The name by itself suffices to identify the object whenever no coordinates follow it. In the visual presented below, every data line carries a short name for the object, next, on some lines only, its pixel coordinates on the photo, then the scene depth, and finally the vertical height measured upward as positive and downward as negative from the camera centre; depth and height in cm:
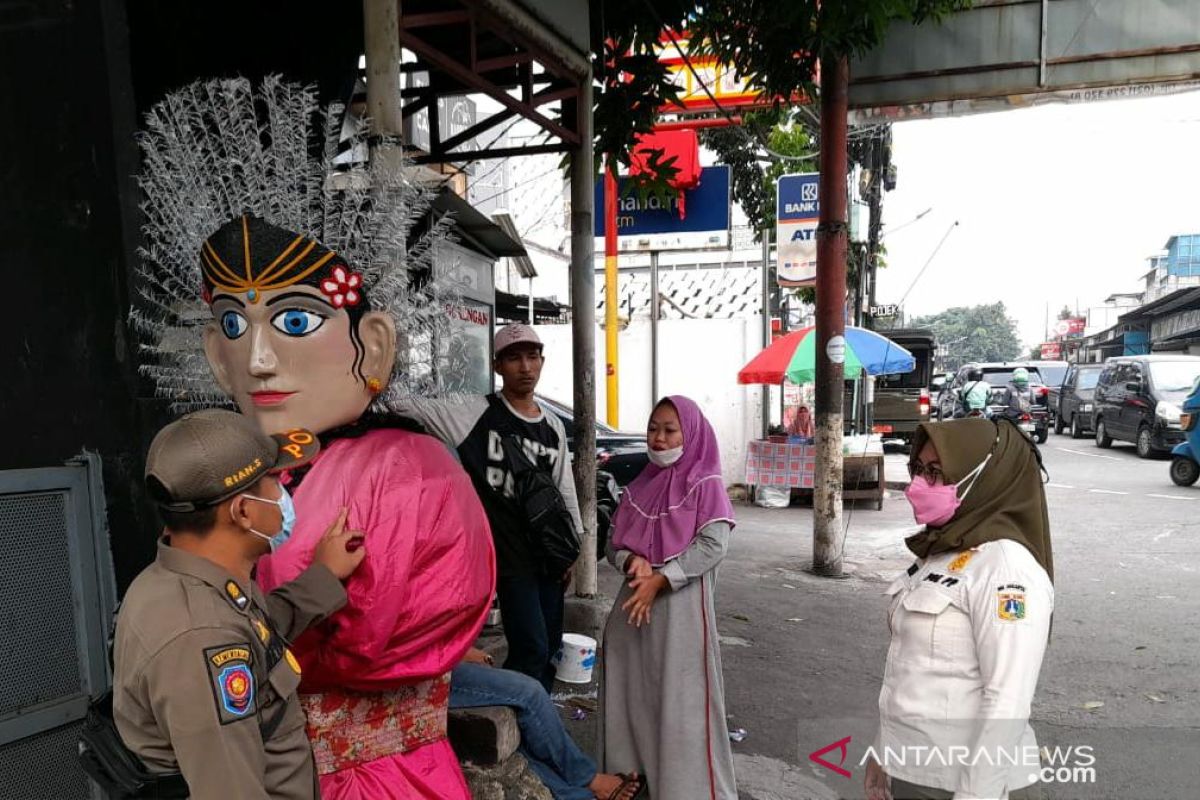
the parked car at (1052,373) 2297 -130
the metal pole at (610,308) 973 +39
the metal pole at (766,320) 1057 +20
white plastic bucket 407 -172
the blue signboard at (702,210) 852 +140
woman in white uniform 170 -69
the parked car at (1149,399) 1247 -121
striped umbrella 897 -30
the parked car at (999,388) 1573 -130
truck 1555 -127
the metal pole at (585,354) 489 -10
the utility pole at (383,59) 256 +96
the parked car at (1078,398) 1767 -161
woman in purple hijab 273 -106
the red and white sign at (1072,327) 5800 +21
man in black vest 325 -56
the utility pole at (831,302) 648 +27
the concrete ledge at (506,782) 208 -122
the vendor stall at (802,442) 912 -136
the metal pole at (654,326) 1088 +15
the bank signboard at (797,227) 868 +122
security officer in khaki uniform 118 -47
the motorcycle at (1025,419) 1123 -155
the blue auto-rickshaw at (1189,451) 959 -164
